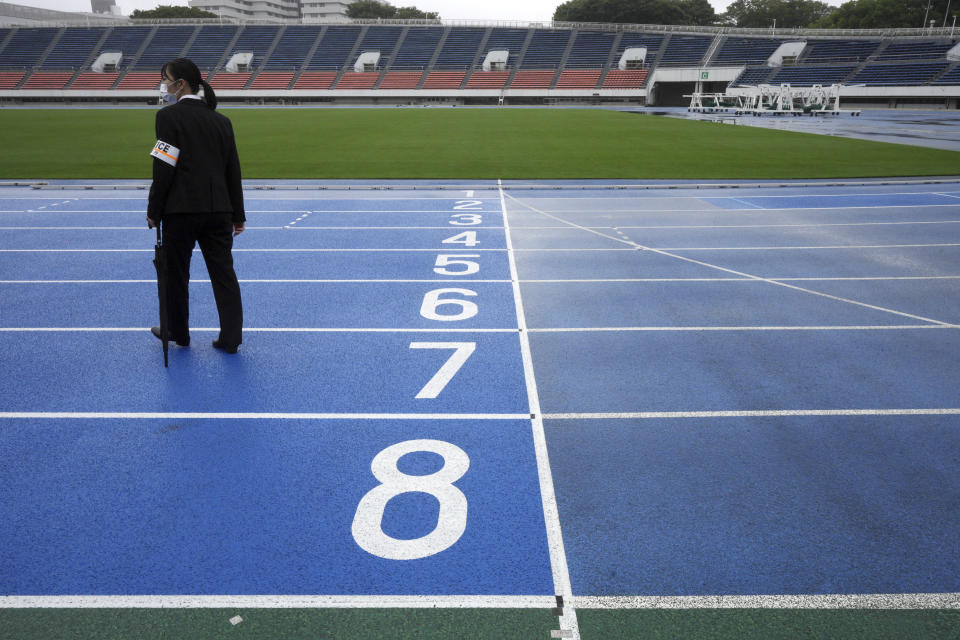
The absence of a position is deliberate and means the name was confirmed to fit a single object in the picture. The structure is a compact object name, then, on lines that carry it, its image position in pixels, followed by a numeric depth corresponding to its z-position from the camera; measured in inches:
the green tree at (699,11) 3631.9
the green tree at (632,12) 3280.0
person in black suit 183.8
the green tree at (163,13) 3853.3
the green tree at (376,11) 4232.3
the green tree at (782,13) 3703.2
